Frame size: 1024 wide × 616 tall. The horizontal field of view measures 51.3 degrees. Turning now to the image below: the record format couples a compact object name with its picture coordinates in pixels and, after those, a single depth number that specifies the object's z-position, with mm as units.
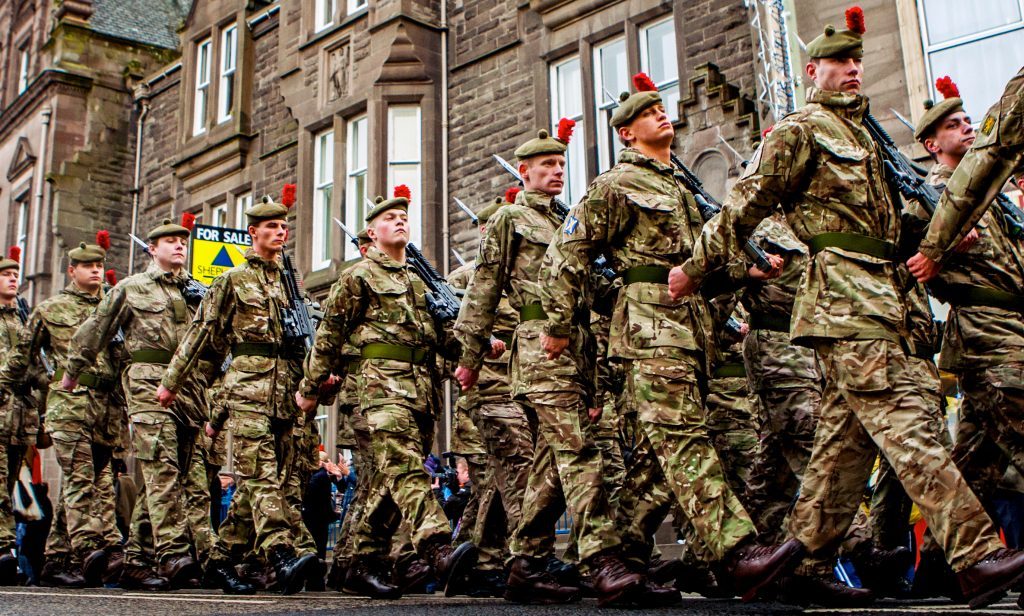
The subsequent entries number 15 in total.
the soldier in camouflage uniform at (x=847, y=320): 3947
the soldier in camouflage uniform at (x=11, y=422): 9820
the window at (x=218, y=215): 22128
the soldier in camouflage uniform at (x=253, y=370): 7219
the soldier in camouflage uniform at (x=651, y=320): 4656
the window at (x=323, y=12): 19033
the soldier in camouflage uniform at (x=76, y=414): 8820
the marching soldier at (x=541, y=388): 5168
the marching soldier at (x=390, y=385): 6211
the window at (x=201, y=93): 22906
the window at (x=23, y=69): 30938
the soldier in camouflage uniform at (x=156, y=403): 7789
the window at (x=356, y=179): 18344
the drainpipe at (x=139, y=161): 25125
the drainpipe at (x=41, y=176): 27156
